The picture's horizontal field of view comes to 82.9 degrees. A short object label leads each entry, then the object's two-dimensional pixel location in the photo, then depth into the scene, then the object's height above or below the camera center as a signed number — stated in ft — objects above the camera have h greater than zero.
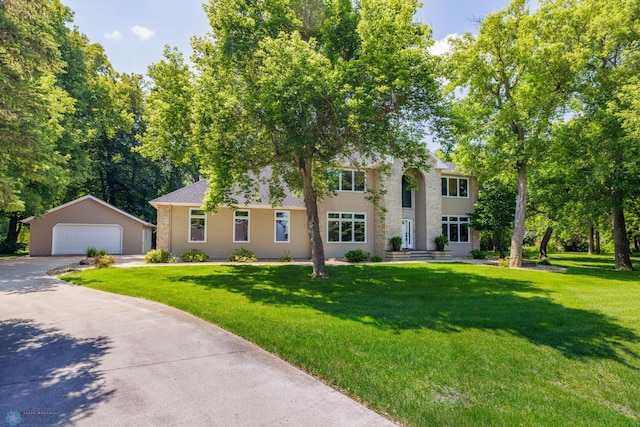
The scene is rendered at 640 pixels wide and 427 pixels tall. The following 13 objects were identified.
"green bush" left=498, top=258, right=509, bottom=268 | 67.51 -5.44
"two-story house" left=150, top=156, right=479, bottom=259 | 69.00 +3.04
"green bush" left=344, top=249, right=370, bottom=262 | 71.40 -4.18
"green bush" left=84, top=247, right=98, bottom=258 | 74.30 -3.50
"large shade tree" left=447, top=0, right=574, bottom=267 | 61.05 +26.08
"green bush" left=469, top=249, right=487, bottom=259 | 81.35 -4.49
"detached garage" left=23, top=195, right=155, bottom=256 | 86.33 +1.52
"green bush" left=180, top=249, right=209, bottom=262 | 65.41 -3.73
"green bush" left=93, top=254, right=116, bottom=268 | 55.72 -3.94
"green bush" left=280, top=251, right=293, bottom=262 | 69.20 -4.22
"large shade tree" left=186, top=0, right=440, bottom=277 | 35.73 +15.15
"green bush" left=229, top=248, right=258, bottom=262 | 68.08 -3.98
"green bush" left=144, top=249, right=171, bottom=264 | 62.64 -3.69
